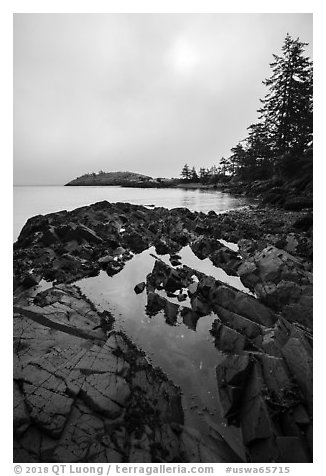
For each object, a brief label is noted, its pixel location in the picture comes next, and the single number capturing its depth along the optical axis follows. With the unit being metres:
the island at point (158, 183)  168.11
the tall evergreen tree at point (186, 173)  152.62
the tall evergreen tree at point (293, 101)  33.62
